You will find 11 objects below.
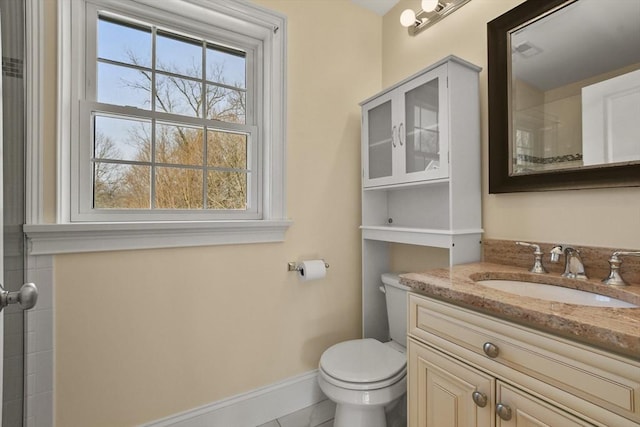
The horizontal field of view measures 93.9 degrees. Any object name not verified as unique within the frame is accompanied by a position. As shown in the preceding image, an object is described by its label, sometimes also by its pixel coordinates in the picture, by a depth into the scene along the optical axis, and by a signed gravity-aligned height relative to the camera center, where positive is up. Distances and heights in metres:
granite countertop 0.61 -0.23
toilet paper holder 1.68 -0.28
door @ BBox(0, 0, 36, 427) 0.86 +0.06
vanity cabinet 0.62 -0.41
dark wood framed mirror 1.01 +0.46
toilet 1.25 -0.71
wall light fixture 1.56 +1.10
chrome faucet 1.06 -0.17
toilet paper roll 1.64 -0.30
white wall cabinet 1.35 +0.23
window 1.26 +0.46
